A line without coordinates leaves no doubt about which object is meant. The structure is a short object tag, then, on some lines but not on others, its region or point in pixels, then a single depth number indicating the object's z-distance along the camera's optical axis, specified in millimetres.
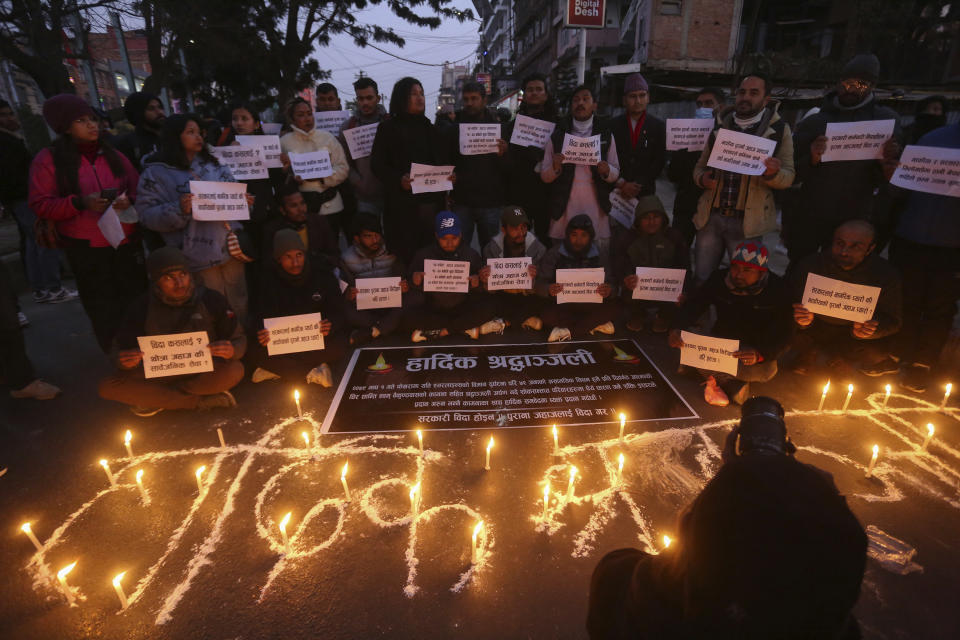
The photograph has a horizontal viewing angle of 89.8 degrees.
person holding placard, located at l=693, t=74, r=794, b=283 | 4301
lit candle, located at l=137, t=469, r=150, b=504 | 2846
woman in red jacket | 3760
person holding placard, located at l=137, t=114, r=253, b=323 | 3979
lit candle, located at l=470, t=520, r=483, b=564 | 2389
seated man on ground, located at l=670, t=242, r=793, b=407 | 3820
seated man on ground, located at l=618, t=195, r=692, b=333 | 4938
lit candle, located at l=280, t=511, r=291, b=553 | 2410
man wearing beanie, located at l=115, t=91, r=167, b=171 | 5004
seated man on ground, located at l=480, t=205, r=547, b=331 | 5031
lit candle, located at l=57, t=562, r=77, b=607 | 2131
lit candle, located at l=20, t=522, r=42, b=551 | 2395
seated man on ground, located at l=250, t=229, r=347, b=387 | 4180
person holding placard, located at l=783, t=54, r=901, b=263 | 4145
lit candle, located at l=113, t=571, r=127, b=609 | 2075
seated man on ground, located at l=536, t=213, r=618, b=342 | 4930
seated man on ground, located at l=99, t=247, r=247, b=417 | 3537
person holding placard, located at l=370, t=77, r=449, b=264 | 5074
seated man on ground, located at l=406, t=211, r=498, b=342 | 4969
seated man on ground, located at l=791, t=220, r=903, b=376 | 3838
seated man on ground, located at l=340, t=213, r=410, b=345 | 4938
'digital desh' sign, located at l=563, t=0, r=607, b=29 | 9883
